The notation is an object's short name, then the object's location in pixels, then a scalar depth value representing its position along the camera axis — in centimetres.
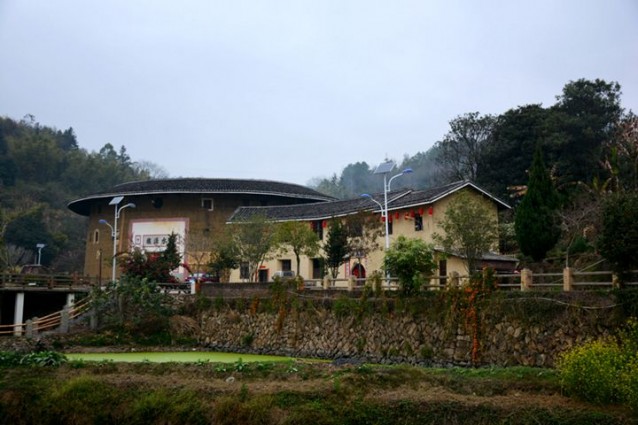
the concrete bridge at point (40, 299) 2948
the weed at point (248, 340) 2884
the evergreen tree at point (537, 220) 2842
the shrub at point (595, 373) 1170
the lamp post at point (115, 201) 3968
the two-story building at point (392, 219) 3228
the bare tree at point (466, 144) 4662
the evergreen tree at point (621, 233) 1591
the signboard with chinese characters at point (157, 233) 4688
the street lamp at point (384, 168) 2925
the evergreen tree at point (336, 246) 3117
